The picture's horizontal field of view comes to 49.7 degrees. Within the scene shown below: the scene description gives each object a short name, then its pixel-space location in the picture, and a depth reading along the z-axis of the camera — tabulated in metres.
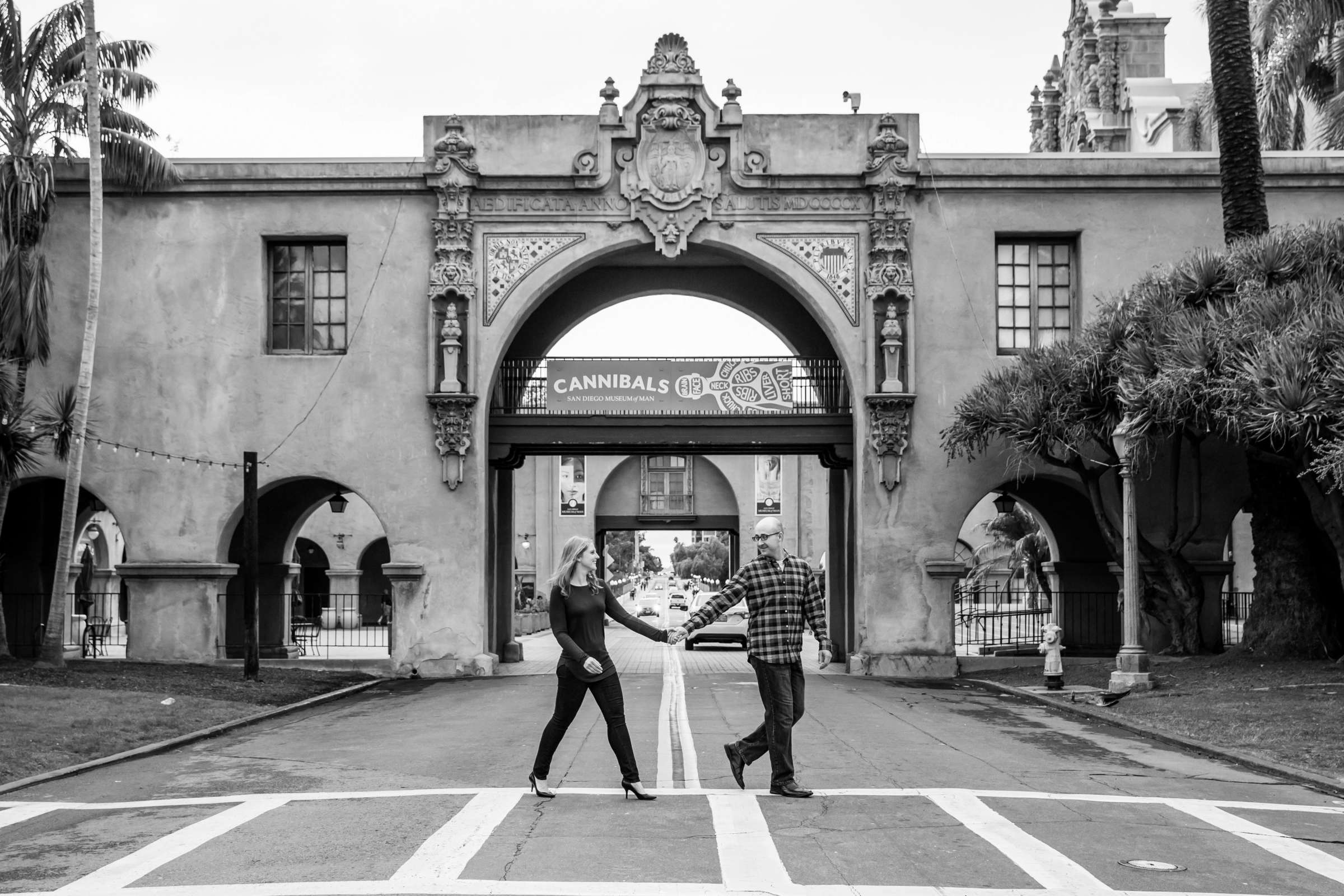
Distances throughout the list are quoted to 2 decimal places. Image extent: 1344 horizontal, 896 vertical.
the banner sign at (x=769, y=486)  54.66
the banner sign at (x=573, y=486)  54.22
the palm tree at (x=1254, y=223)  20.91
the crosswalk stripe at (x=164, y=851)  7.40
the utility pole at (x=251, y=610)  20.75
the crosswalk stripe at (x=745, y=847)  7.25
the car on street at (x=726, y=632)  34.31
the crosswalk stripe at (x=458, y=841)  7.43
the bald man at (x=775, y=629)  9.88
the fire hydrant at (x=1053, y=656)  20.19
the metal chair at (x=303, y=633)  32.78
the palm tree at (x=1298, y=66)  28.39
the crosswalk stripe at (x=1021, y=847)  7.33
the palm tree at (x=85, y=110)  21.36
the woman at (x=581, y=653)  9.70
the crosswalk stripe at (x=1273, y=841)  7.88
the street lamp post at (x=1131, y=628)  18.58
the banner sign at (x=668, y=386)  26.16
